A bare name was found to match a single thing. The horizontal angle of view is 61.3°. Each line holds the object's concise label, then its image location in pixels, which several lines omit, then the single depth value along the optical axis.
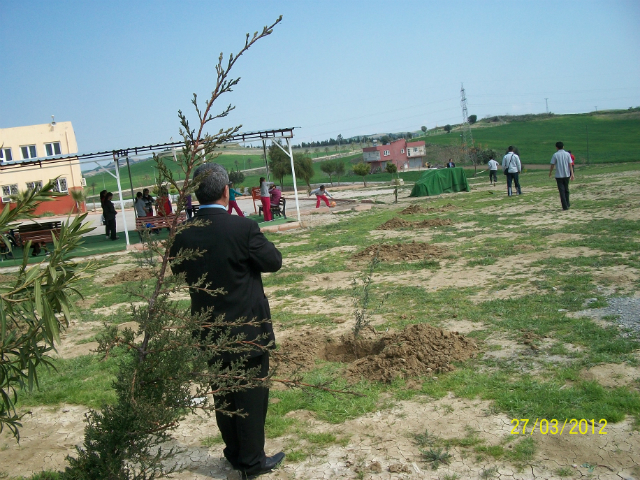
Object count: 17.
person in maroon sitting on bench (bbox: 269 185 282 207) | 20.77
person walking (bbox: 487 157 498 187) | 26.91
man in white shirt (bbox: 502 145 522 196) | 18.91
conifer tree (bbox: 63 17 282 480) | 2.36
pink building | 82.75
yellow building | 46.75
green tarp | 26.34
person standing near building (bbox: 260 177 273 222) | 19.28
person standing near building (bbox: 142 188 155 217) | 17.53
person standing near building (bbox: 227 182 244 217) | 17.41
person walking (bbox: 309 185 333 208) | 24.45
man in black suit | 3.21
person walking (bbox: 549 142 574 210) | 13.63
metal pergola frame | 16.33
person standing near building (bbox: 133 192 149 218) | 17.92
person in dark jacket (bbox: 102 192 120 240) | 19.04
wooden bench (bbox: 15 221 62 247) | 16.07
